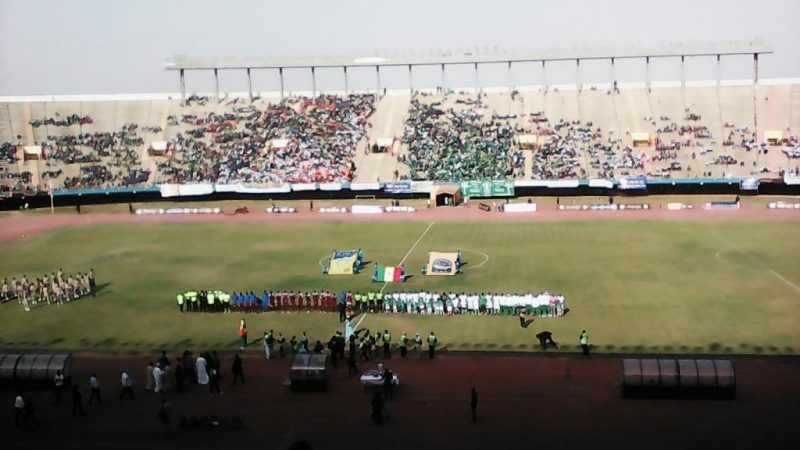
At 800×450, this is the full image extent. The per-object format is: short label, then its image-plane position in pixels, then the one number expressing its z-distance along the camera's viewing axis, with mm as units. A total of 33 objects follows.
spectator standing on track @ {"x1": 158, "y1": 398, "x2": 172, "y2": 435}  20672
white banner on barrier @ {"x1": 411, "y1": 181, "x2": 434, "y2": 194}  68750
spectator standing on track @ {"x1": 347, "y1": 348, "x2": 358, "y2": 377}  25266
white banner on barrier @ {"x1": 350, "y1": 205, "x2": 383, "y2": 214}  65831
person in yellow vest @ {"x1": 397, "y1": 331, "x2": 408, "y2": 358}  26859
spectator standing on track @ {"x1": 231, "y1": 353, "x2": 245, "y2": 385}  24672
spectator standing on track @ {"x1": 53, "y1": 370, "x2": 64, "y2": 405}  23414
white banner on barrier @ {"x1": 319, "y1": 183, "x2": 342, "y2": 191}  71000
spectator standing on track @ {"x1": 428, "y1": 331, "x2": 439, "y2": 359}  26641
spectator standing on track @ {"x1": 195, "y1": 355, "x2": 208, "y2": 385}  24516
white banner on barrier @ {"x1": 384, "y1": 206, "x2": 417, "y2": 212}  65938
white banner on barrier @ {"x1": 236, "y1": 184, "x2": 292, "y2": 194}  71125
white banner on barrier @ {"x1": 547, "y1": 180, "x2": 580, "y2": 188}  68188
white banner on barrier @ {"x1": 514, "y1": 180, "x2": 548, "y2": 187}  68562
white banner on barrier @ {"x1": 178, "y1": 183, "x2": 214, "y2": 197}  71750
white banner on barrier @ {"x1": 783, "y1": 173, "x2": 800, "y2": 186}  64688
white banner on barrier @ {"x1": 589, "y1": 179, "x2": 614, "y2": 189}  67000
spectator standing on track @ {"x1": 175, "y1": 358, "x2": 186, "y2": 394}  24109
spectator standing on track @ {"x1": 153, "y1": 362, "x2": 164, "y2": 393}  24172
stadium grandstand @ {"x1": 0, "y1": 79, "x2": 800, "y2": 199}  72250
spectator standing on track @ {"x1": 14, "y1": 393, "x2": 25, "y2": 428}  21500
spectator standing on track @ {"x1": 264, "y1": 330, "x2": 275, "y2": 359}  27266
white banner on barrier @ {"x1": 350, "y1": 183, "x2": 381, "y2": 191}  70250
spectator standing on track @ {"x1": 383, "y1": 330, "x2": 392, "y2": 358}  26802
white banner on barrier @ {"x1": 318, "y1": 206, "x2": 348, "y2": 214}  66875
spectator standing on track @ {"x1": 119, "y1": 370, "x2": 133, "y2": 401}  23422
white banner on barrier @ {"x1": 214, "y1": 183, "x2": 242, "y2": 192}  71812
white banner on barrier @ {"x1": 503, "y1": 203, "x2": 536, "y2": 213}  64188
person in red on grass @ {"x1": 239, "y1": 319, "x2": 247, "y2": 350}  29045
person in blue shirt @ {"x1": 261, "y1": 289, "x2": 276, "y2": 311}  34156
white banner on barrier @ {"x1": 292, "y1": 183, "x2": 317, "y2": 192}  71062
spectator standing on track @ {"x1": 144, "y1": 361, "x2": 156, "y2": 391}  24391
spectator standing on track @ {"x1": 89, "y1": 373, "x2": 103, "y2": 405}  22969
